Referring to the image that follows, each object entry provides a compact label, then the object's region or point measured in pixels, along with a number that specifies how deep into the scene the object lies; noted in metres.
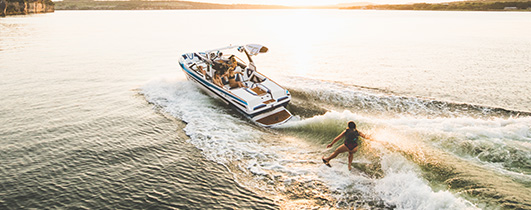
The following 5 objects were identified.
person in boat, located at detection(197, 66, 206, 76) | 16.52
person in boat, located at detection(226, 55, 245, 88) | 14.79
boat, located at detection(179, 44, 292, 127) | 12.92
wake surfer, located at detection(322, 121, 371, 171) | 8.52
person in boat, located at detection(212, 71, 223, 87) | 14.73
